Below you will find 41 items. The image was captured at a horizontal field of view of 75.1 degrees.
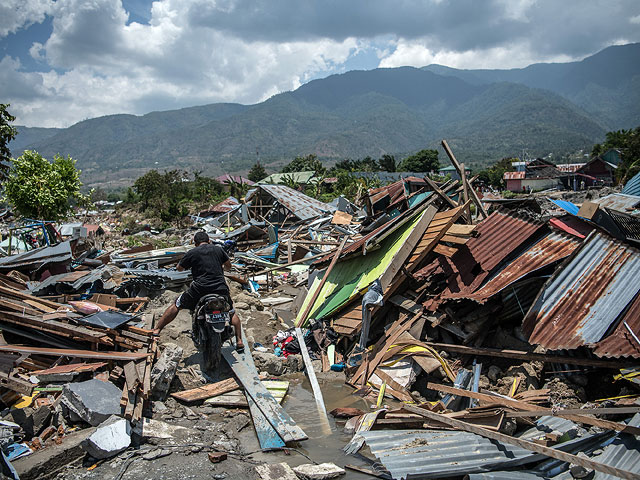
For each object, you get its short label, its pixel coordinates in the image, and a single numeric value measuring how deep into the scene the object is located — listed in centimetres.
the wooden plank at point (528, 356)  412
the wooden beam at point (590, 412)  323
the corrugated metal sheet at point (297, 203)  2058
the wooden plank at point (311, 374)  493
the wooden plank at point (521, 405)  308
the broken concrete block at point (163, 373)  448
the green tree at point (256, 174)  6228
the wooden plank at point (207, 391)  465
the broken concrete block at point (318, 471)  330
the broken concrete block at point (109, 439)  319
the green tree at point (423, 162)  7100
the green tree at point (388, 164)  6694
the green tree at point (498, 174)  6101
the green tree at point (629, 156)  3738
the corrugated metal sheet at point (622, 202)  846
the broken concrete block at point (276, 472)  326
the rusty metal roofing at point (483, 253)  568
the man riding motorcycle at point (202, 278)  511
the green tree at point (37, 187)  1692
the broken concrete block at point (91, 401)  352
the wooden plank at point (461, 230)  580
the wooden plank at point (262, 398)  399
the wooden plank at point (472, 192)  789
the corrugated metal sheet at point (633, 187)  1089
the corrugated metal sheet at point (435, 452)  305
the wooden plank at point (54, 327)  468
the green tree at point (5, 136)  1524
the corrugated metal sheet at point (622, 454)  279
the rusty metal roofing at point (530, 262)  518
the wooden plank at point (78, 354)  441
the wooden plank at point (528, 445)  264
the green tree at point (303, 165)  6659
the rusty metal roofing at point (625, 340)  397
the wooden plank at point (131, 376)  405
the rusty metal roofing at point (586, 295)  441
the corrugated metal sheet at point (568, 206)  603
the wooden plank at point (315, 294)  731
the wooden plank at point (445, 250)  599
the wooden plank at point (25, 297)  575
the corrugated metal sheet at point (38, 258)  914
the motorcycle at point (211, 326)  495
